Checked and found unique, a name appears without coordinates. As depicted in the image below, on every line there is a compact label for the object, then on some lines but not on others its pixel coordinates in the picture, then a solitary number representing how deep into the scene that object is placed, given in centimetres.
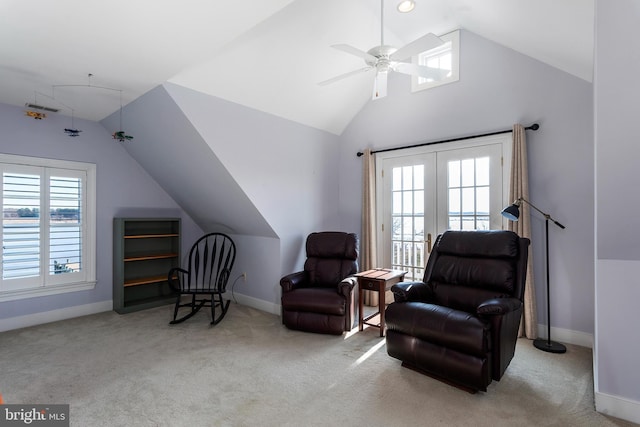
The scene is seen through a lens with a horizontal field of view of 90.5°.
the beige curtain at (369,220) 450
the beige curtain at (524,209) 329
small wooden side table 339
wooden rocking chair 389
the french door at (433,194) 362
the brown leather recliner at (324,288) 340
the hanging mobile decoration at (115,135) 320
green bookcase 425
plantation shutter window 360
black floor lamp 299
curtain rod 331
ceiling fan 226
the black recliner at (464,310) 227
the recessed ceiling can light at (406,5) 293
